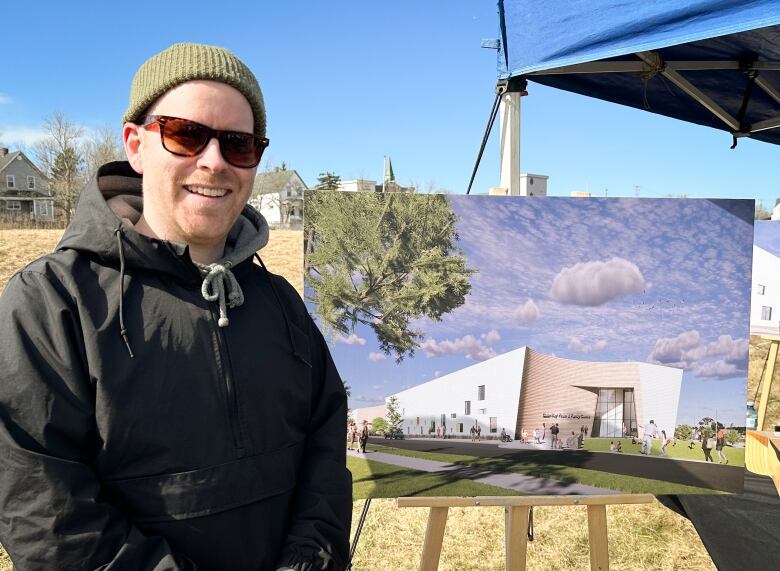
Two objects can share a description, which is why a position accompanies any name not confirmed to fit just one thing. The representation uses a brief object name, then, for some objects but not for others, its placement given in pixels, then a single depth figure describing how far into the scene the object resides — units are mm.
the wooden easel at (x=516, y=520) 2369
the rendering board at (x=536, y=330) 2562
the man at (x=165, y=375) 955
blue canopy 1896
